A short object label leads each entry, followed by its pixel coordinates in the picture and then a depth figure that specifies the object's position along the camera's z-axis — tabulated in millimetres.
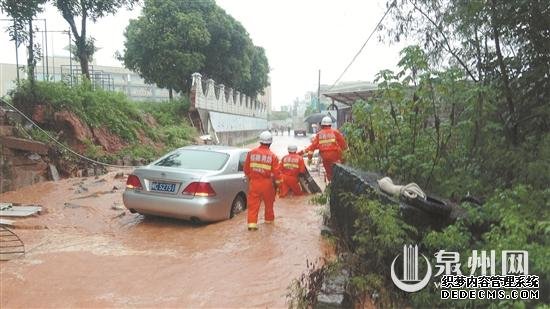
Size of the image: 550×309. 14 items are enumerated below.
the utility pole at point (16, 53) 12564
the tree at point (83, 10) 15383
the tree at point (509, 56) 5078
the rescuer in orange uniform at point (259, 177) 6953
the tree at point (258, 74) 38894
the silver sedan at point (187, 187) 6707
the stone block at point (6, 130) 10047
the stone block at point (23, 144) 9816
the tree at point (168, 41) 24094
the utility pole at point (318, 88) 48538
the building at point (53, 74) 14108
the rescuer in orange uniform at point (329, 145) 8797
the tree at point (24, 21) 10969
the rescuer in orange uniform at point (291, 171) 9562
